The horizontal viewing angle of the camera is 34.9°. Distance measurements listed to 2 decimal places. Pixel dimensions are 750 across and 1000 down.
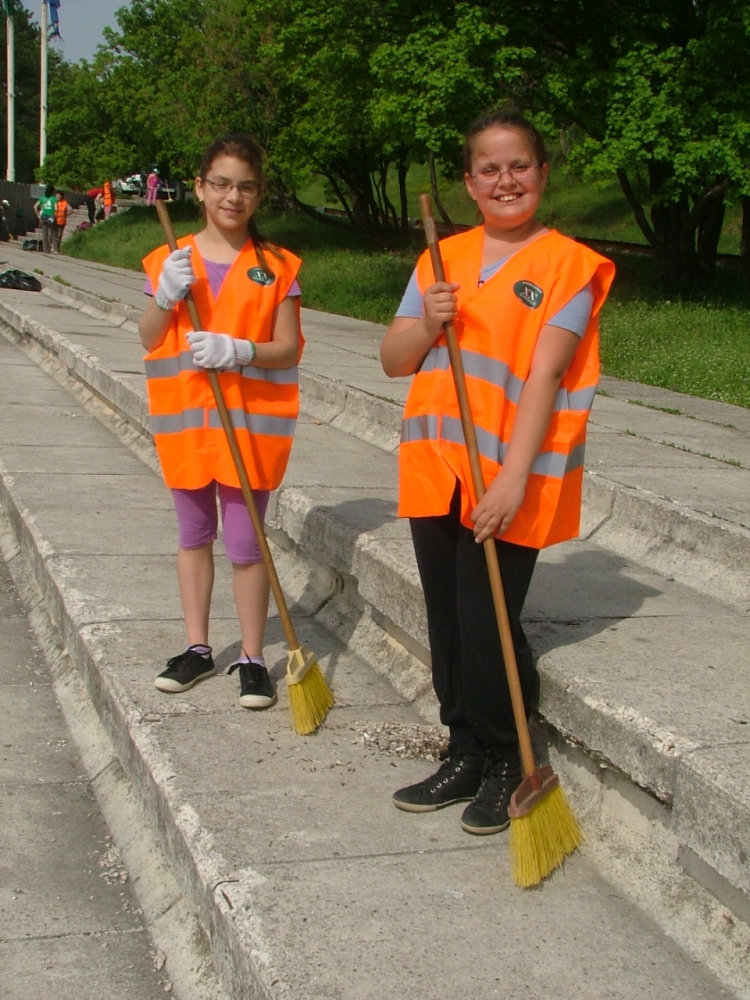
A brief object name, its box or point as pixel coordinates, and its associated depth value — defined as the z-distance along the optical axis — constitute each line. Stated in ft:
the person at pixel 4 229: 143.33
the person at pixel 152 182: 145.28
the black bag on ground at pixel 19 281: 66.54
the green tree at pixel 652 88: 49.19
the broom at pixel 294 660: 12.20
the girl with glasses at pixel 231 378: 12.66
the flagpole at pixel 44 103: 147.62
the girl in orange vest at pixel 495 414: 9.96
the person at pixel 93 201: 160.25
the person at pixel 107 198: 153.79
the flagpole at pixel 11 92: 154.16
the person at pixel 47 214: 123.95
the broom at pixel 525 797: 9.41
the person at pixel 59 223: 129.59
